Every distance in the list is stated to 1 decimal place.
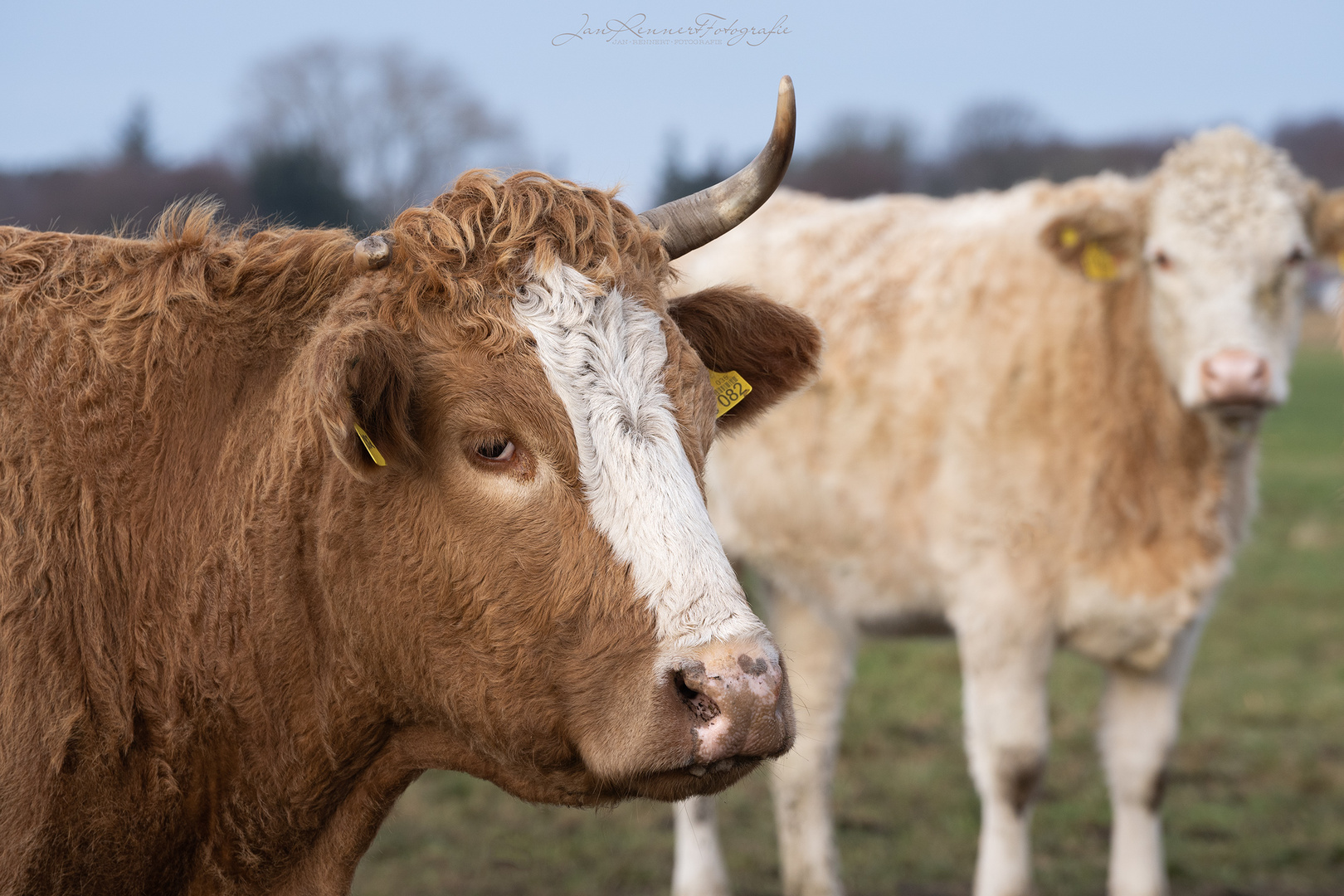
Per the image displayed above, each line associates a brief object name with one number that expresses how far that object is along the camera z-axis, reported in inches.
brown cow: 171.2
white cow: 400.8
